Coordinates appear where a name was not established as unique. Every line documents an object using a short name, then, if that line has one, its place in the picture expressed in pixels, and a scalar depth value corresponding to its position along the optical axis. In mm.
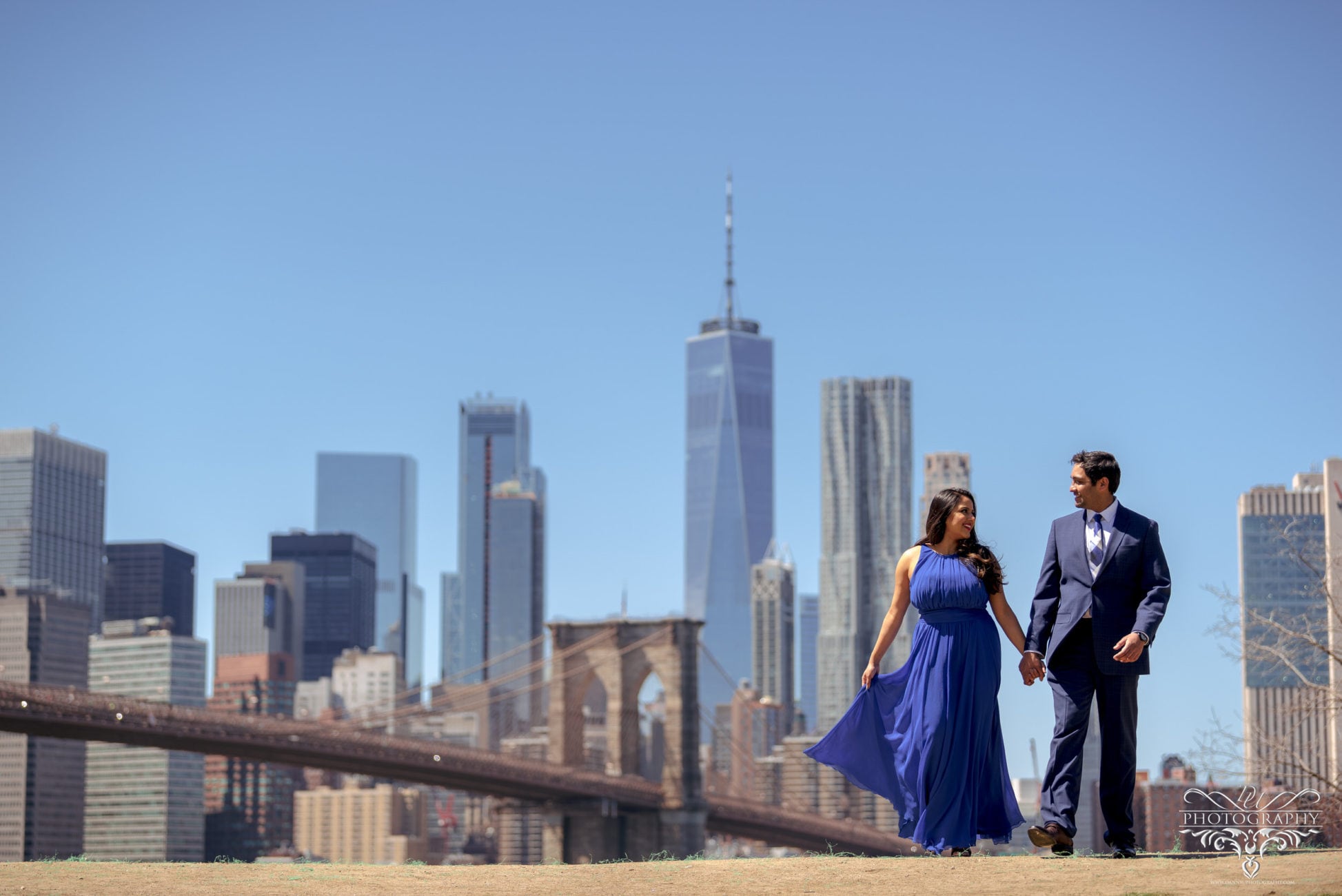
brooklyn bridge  58594
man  10094
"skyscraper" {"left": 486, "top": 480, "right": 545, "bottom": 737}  88169
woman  10680
